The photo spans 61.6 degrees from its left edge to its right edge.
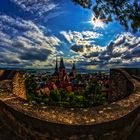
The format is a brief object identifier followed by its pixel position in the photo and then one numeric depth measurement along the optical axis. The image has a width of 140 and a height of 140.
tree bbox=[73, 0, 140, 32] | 3.35
